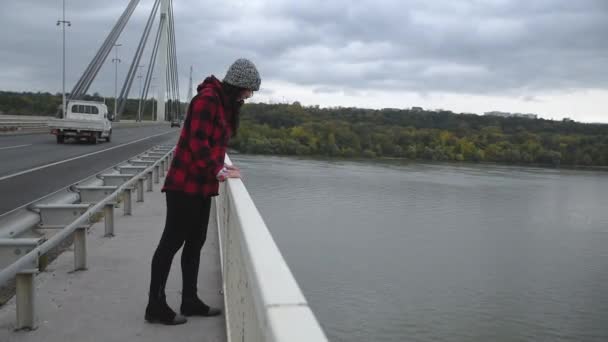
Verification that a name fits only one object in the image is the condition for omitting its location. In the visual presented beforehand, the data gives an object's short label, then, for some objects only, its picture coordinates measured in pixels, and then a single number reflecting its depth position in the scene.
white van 21.44
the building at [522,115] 90.94
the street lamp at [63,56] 33.47
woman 2.72
